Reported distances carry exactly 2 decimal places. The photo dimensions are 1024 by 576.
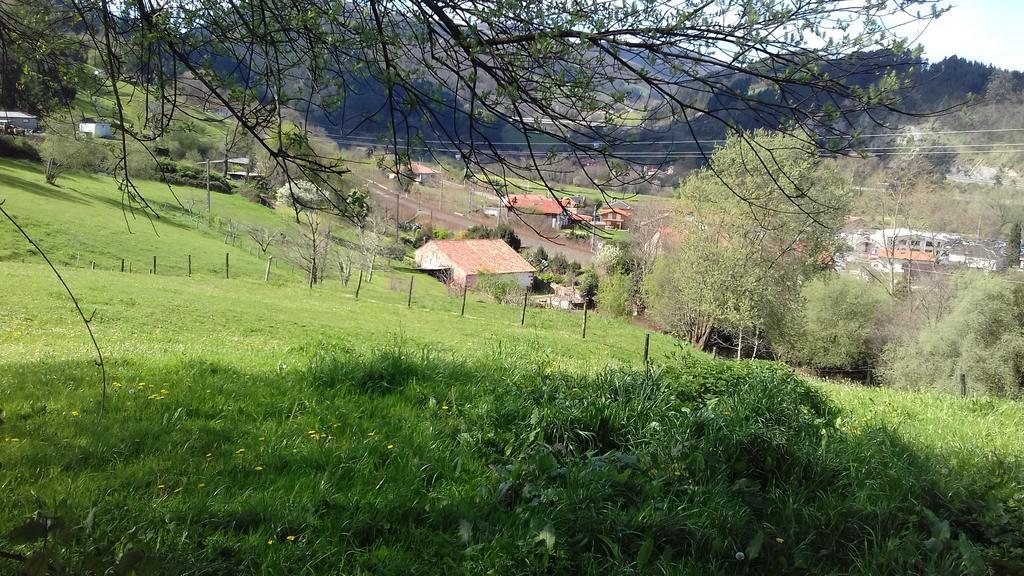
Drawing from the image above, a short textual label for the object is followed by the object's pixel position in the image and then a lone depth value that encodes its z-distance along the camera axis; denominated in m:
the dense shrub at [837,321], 32.25
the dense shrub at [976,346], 22.59
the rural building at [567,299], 45.94
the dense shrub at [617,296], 38.44
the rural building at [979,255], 32.53
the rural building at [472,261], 45.91
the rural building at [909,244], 34.75
